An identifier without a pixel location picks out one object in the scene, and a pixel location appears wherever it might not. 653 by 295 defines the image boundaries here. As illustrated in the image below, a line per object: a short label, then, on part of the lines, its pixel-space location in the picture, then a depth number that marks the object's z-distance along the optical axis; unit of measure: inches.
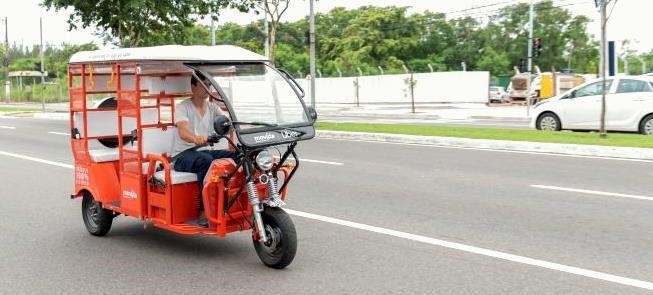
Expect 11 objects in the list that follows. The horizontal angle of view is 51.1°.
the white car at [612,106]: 624.1
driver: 228.2
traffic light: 1389.0
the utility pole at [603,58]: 553.3
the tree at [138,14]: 929.5
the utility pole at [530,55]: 1159.7
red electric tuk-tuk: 211.8
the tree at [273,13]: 879.1
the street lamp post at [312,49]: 910.0
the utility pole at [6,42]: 2109.5
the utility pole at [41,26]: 1734.7
